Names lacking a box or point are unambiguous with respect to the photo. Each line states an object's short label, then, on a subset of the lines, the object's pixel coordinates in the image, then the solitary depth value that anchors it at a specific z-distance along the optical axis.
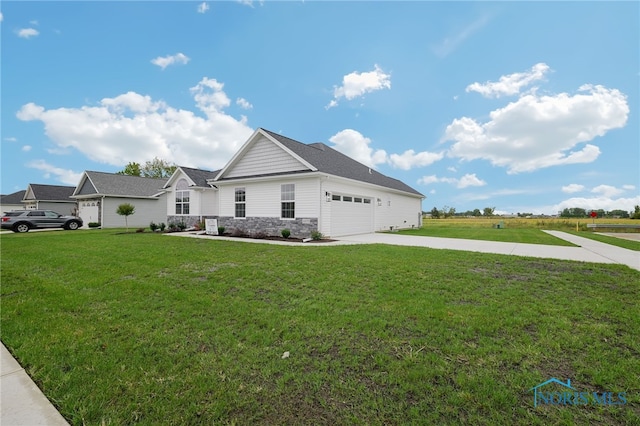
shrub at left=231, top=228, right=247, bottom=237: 15.52
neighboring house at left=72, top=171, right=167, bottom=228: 25.81
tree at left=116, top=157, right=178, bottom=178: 47.75
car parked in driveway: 20.75
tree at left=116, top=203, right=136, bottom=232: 19.69
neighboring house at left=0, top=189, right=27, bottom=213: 41.41
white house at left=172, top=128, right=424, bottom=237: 13.76
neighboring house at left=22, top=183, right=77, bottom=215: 29.70
